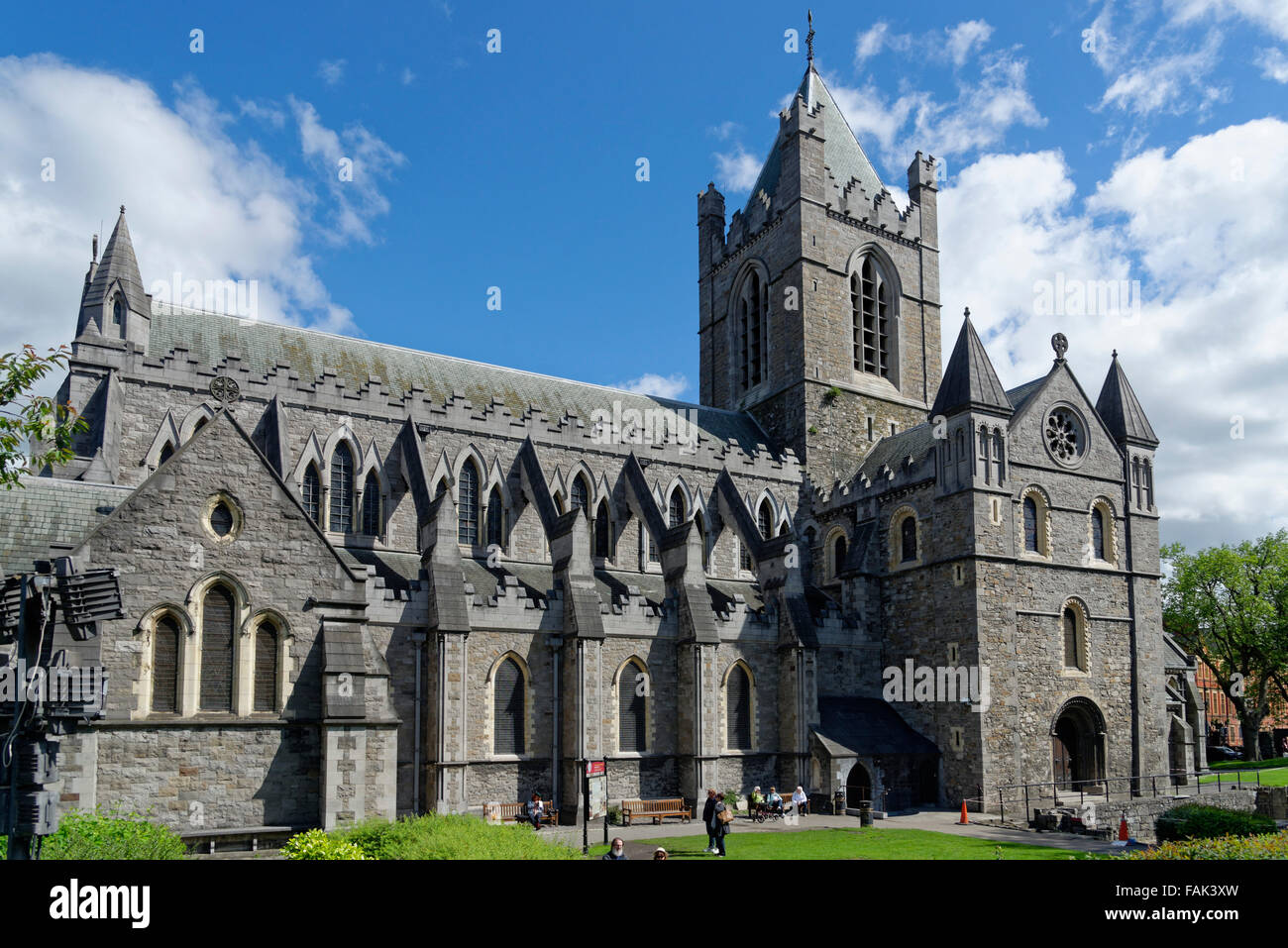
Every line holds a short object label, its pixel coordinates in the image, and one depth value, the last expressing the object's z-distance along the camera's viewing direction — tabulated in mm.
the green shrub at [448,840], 11734
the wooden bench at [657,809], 28781
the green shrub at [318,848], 13117
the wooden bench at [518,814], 27859
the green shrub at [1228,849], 13211
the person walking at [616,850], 16688
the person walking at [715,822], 20734
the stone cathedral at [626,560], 18703
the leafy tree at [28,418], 13984
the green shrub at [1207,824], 24234
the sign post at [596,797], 27797
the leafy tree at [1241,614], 57344
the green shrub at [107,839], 12625
